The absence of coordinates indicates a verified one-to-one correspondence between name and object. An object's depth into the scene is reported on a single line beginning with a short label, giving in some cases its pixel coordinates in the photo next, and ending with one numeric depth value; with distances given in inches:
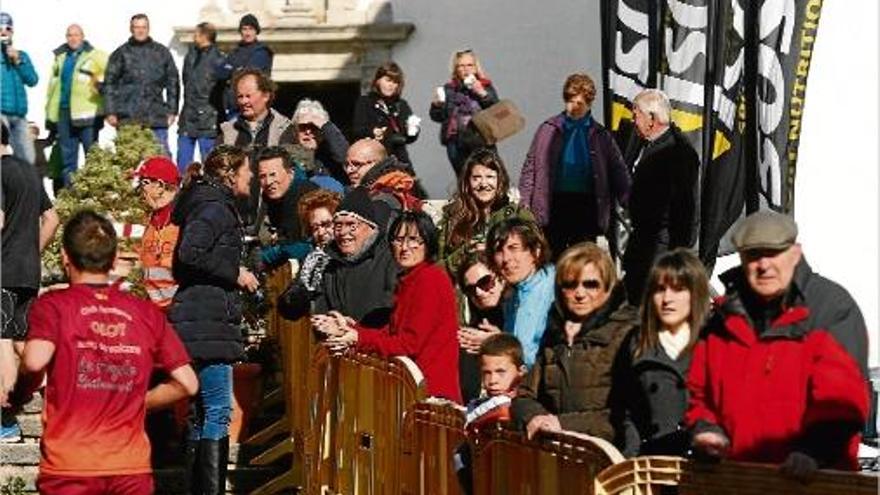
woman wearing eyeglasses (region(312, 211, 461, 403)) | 492.1
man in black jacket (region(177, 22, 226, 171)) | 1005.8
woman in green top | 578.9
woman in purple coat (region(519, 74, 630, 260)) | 668.1
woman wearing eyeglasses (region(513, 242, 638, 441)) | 390.6
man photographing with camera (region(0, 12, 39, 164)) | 965.2
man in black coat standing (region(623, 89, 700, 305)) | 578.2
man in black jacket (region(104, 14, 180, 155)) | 1018.1
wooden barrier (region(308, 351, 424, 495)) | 480.1
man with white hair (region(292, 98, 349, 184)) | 747.4
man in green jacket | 1045.2
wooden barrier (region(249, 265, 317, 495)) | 595.5
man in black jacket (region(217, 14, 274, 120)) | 979.3
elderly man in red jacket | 336.2
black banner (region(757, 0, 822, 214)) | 622.2
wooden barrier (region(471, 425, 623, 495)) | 355.6
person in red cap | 575.2
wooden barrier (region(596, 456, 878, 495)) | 312.2
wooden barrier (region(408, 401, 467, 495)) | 441.4
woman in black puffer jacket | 545.0
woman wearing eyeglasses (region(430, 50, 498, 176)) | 856.9
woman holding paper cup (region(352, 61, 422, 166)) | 831.1
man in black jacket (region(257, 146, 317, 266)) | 646.5
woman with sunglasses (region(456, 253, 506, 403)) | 495.5
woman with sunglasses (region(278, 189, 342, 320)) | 572.7
